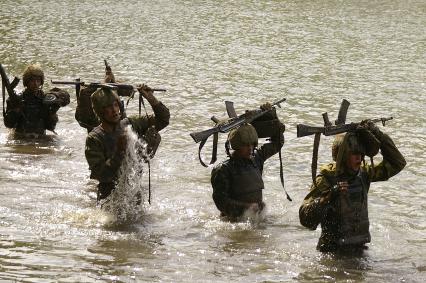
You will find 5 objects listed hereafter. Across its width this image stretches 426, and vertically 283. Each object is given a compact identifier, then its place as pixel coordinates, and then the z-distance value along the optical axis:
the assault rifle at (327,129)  16.37
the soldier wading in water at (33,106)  28.12
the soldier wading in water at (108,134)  19.56
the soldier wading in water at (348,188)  16.27
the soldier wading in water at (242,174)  19.20
